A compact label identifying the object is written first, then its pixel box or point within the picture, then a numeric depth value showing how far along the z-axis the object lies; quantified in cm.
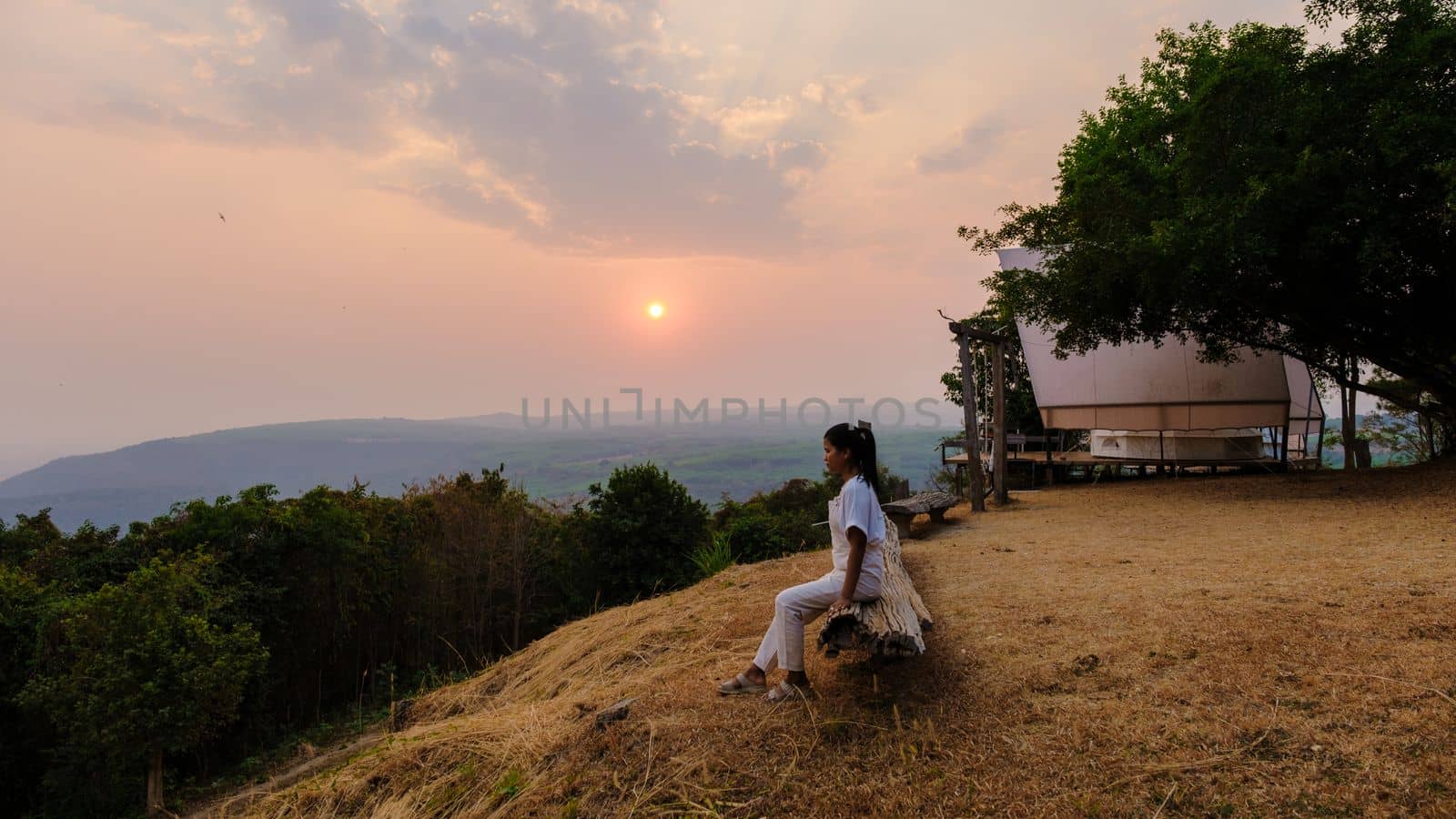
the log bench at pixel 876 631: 353
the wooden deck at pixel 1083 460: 1736
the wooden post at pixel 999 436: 1405
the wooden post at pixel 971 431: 1337
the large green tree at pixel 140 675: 1258
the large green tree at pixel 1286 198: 987
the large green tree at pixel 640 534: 1633
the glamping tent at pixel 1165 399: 1755
